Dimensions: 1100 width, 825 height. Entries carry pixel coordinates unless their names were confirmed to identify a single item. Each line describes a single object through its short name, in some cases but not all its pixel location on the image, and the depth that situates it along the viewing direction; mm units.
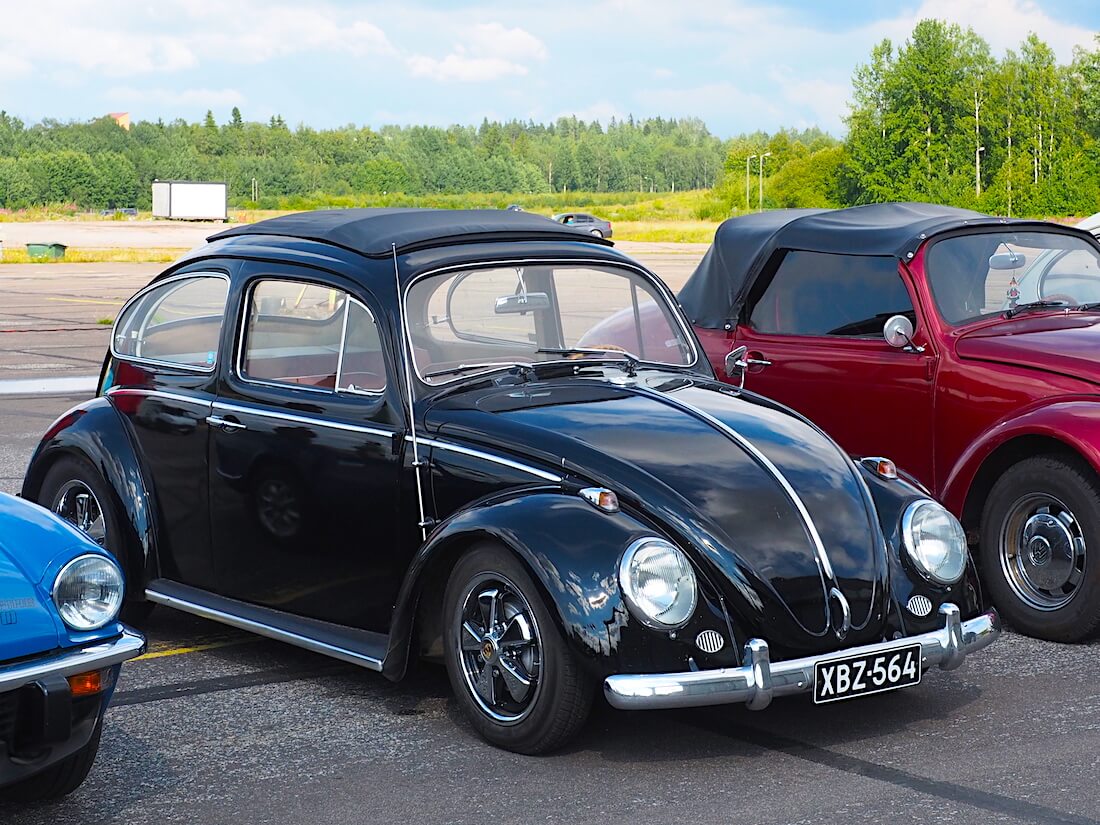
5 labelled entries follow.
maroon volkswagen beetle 6305
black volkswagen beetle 4539
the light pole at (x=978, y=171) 108500
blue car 3816
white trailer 117688
